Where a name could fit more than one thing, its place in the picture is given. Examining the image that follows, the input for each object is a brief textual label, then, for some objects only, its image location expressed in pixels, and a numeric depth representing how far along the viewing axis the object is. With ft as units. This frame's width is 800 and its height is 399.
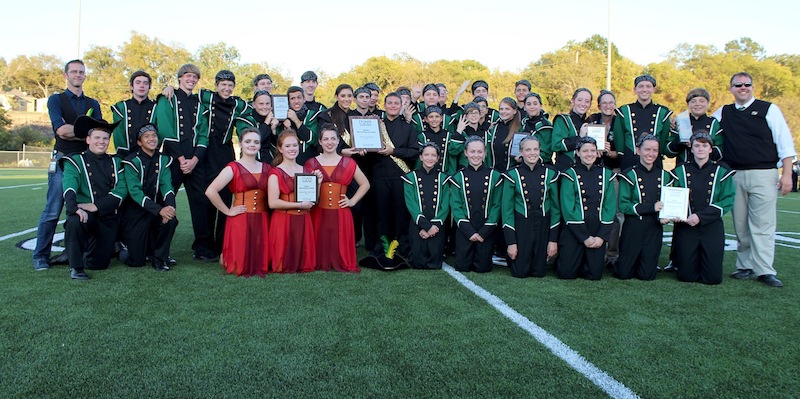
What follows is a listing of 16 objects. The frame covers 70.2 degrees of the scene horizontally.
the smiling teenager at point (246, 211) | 19.12
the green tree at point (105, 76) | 150.92
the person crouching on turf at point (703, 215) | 18.93
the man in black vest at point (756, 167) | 18.99
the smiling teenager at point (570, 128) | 22.20
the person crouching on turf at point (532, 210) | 19.53
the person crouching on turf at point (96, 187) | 18.83
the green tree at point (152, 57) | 157.38
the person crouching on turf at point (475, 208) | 20.13
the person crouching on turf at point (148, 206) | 19.56
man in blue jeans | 19.24
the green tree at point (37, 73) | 258.57
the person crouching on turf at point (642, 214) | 19.35
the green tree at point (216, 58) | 170.81
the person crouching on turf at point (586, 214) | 19.19
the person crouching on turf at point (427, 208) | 20.63
